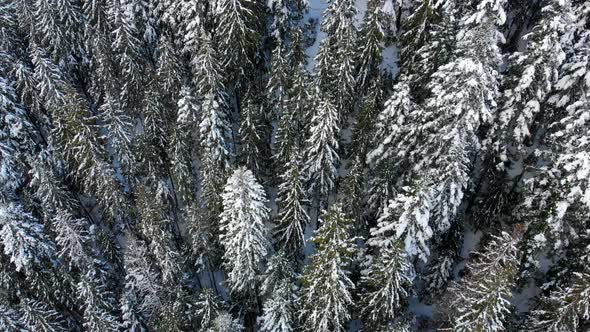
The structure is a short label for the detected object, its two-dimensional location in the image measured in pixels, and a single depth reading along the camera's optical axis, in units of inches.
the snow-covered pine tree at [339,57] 1275.8
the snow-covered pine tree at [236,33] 1327.5
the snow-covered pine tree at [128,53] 1453.0
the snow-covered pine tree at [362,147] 1091.9
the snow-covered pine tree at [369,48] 1291.8
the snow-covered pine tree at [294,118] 1195.9
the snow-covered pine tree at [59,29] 1517.0
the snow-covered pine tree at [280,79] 1289.4
